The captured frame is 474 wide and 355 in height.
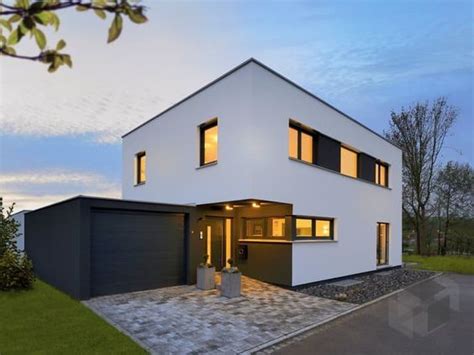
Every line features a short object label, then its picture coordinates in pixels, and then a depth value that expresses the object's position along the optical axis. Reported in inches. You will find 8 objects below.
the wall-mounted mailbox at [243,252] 477.1
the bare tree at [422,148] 1043.3
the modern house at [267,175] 394.0
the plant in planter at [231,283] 361.1
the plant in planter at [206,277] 398.6
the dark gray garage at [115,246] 345.1
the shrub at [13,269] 377.1
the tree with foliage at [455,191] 1048.7
